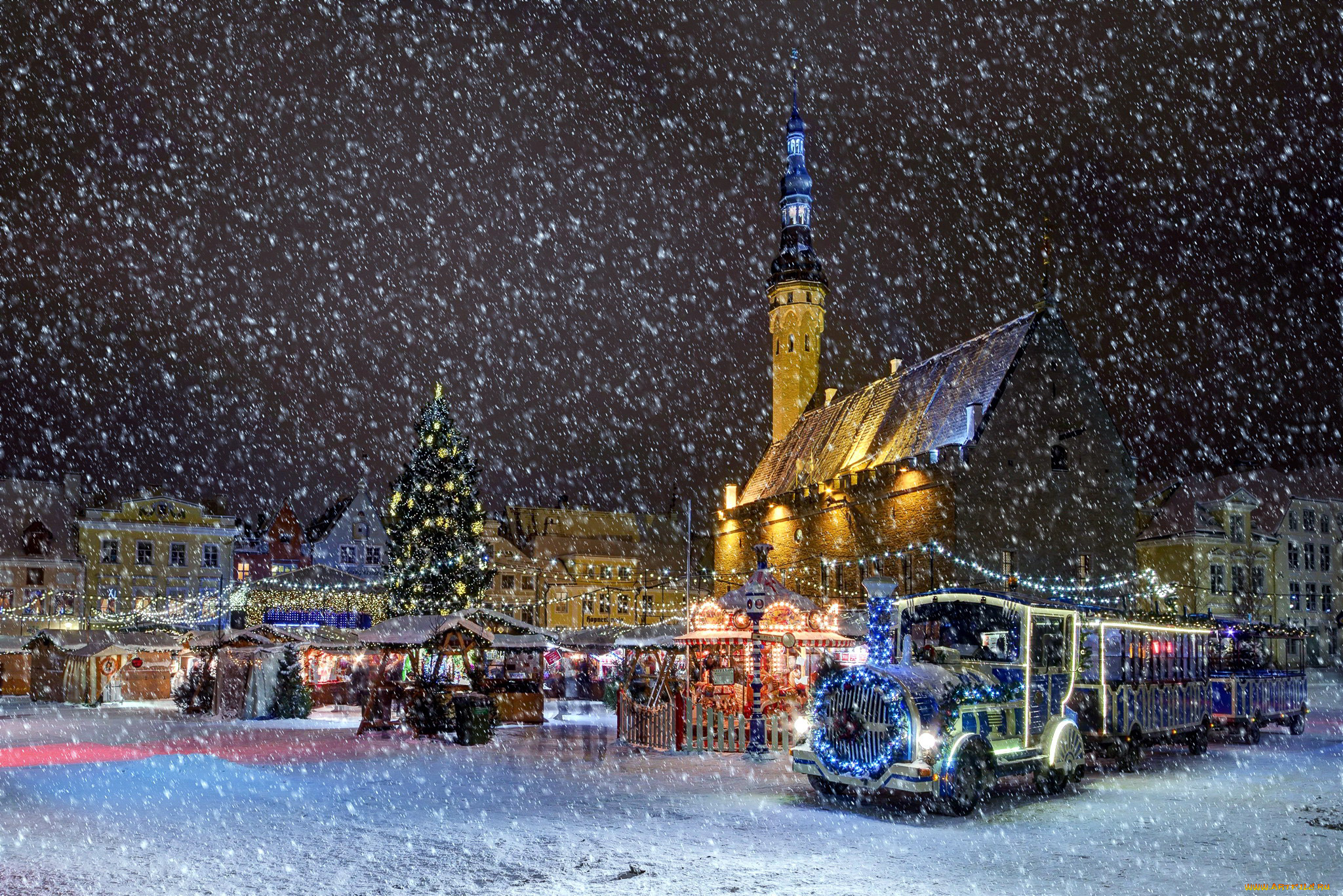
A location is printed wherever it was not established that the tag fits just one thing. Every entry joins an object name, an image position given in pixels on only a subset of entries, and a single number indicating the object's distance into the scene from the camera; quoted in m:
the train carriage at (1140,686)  18.16
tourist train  14.02
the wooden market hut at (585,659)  37.16
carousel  23.08
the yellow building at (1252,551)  60.75
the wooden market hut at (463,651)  26.55
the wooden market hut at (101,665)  41.09
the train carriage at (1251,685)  24.33
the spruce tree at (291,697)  32.66
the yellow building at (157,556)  64.00
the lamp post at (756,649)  20.83
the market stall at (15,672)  51.47
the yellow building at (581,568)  77.12
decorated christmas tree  50.34
